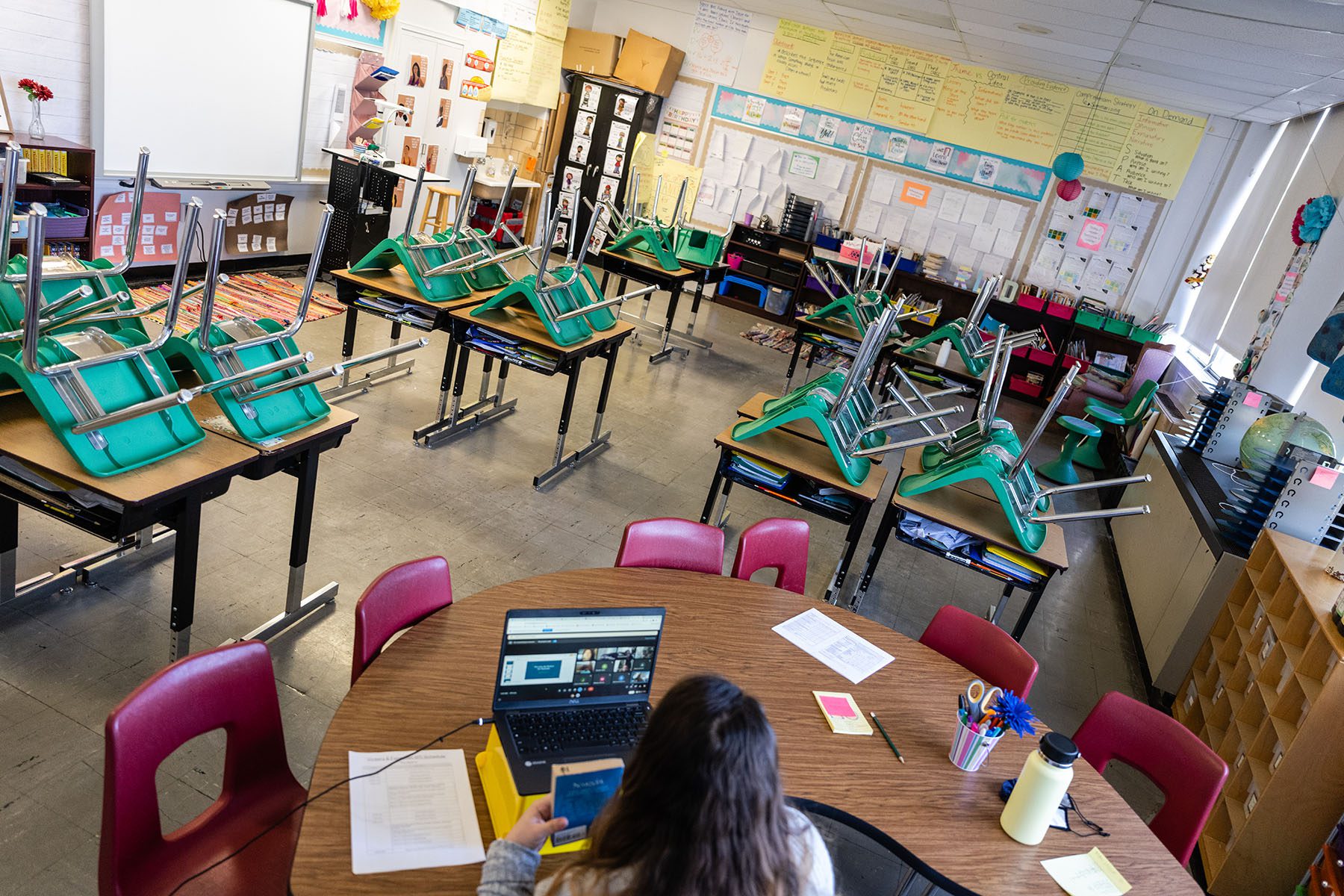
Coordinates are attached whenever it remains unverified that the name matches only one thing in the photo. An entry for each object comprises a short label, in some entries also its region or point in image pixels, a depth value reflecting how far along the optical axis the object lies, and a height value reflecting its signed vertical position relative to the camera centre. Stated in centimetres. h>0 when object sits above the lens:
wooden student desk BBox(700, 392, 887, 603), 385 -125
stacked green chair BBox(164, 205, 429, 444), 274 -105
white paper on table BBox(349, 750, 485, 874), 152 -126
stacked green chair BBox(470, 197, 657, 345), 467 -102
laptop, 176 -113
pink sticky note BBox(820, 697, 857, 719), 223 -125
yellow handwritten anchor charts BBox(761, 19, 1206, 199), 899 +108
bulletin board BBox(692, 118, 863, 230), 1012 -13
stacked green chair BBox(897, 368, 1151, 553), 362 -104
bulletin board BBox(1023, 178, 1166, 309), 929 +2
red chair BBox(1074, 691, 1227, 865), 229 -125
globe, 432 -65
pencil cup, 210 -119
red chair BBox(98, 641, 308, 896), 160 -144
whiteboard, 564 -50
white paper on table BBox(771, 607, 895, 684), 246 -125
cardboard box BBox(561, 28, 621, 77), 1036 +66
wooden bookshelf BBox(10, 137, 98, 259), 526 -125
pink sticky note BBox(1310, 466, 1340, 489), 373 -67
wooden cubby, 289 -144
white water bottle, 187 -112
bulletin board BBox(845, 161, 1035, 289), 970 -16
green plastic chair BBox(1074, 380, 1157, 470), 746 -132
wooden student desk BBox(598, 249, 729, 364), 758 -118
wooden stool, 852 -127
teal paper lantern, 852 +65
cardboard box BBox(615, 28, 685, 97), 1009 +69
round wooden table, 172 -126
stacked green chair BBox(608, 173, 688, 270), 769 -91
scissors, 210 -109
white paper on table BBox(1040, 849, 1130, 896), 184 -125
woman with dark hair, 118 -85
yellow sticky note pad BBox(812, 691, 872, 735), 218 -126
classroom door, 792 -30
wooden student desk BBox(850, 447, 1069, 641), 370 -124
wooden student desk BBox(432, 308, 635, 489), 471 -135
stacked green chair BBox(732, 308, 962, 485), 375 -99
